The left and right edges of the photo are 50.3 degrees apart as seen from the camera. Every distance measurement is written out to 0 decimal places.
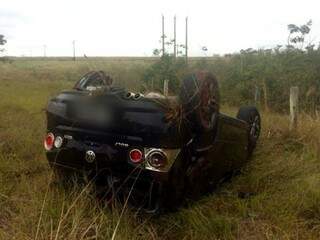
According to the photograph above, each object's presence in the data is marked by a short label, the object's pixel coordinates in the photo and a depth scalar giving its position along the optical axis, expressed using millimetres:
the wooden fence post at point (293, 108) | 5415
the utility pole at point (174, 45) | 13855
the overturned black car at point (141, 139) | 2721
